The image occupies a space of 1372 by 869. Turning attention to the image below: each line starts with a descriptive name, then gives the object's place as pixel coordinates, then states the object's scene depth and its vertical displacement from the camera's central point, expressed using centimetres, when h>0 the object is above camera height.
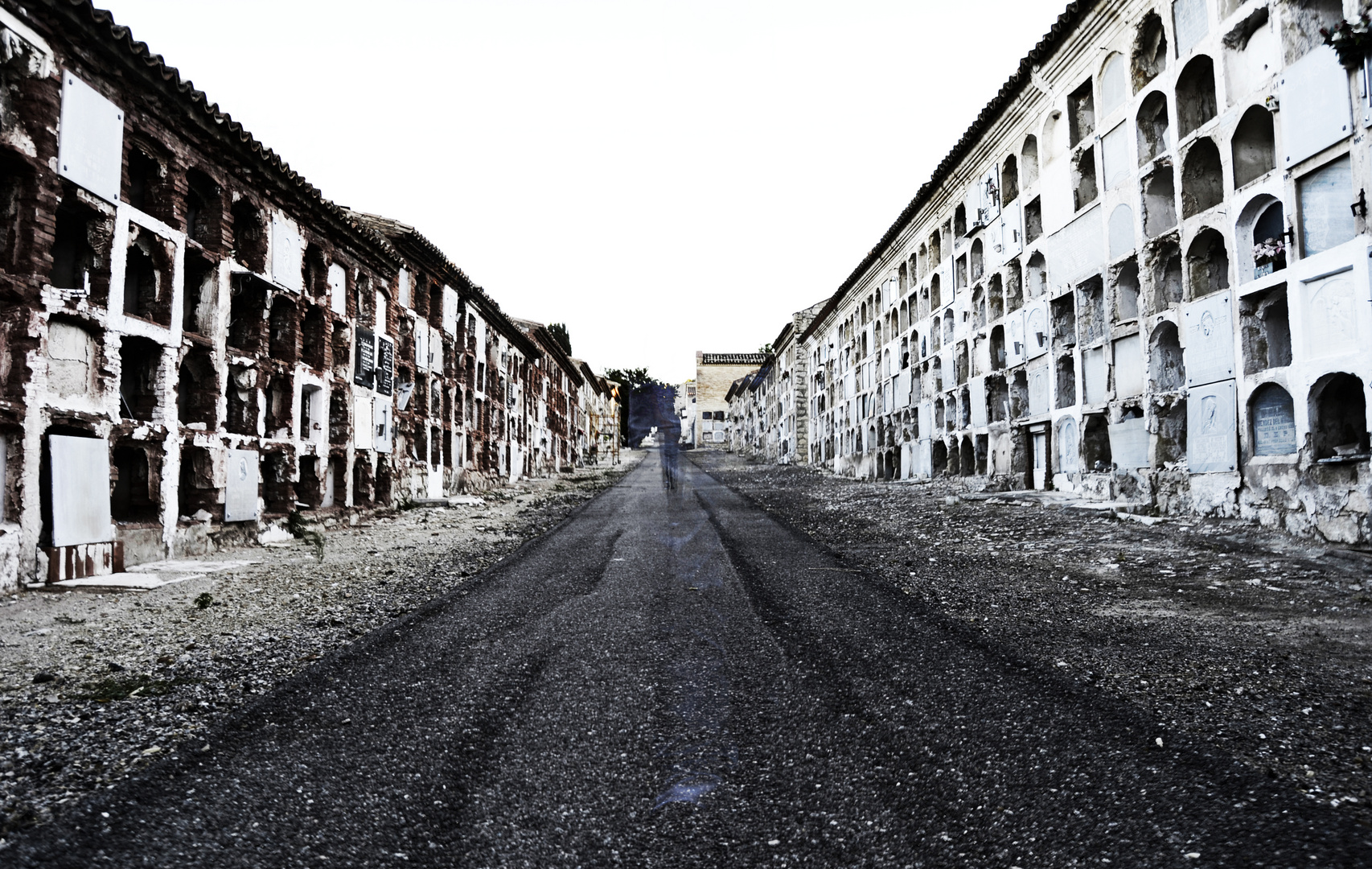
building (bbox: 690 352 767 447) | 8238 +695
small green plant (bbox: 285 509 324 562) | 1254 -108
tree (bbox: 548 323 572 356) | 6894 +1177
